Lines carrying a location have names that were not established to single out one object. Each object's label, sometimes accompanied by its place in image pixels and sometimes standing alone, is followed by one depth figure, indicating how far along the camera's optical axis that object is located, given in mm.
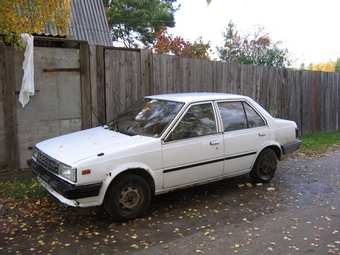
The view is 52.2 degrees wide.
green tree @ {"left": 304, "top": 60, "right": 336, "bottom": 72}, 33900
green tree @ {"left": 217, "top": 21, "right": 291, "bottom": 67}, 16016
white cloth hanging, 6375
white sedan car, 4391
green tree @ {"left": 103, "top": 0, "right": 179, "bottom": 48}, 23453
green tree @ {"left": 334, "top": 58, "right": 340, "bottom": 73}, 33031
